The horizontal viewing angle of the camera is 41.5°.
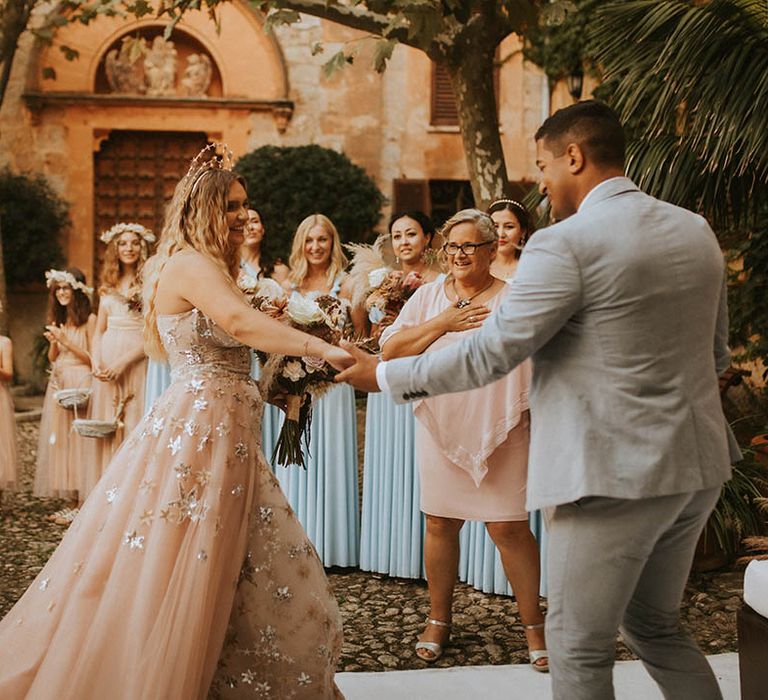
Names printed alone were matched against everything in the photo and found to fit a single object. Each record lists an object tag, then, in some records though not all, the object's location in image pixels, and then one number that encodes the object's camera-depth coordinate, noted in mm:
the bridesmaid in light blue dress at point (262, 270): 6016
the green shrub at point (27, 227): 15656
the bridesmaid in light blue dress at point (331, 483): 5828
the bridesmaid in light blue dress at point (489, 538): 5309
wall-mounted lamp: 13031
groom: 2475
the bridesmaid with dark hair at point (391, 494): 5562
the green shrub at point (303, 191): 15500
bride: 3219
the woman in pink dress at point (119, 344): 7172
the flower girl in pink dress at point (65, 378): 7734
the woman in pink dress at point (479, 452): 4281
